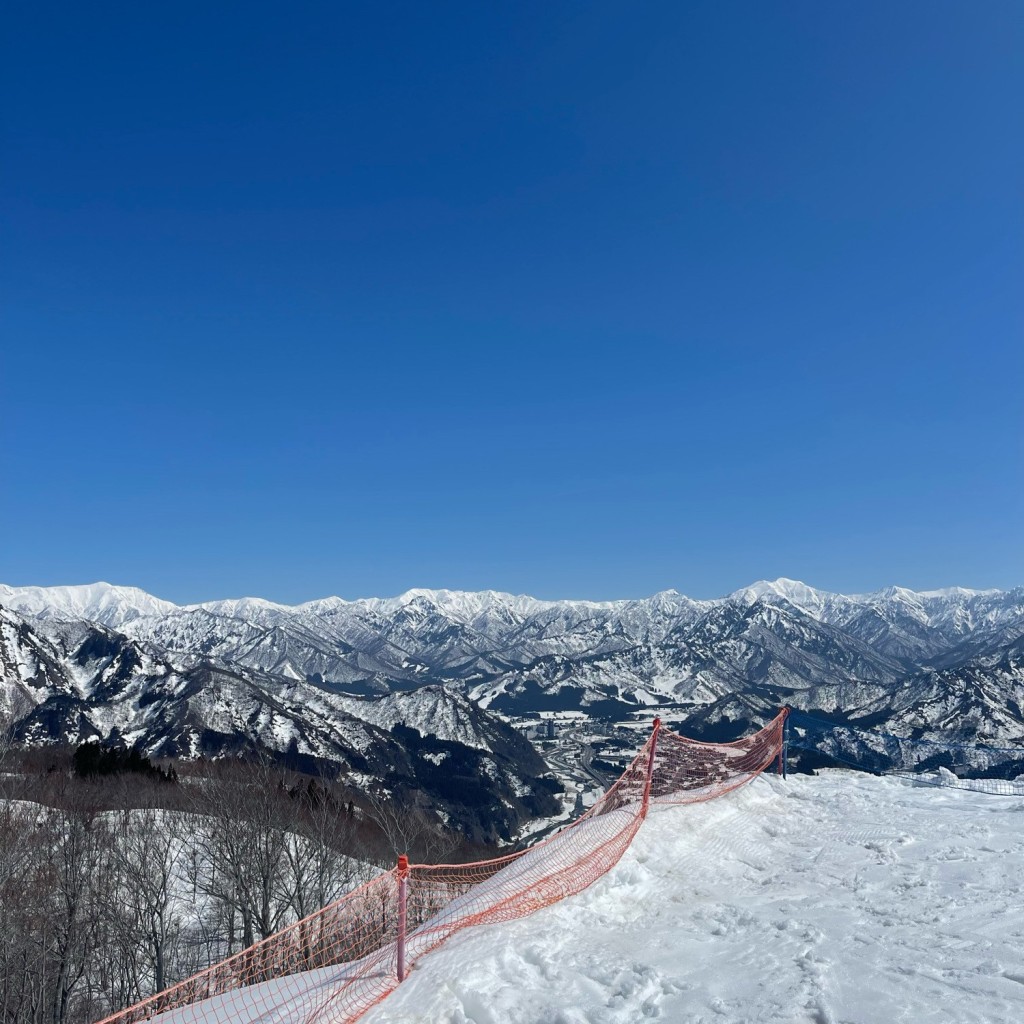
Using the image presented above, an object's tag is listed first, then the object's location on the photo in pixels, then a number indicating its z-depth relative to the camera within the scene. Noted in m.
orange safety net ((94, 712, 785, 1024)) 8.44
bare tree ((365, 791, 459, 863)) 44.91
